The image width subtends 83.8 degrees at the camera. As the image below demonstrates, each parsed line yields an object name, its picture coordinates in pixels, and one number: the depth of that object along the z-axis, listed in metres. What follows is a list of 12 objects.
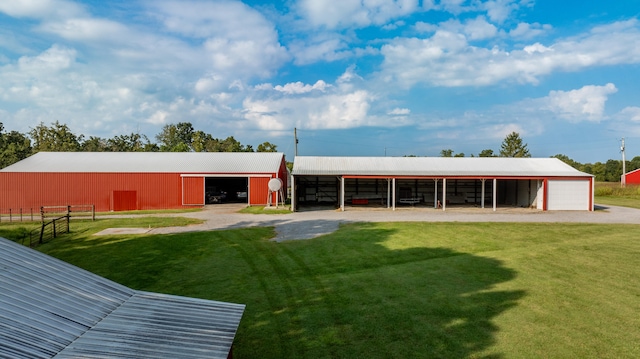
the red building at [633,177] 48.17
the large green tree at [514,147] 69.31
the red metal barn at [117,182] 28.91
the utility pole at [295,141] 45.97
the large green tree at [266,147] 61.53
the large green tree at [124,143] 73.44
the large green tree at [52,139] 58.31
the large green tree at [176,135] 83.88
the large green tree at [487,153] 80.40
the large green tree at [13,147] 49.50
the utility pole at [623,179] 49.47
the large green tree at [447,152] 88.96
